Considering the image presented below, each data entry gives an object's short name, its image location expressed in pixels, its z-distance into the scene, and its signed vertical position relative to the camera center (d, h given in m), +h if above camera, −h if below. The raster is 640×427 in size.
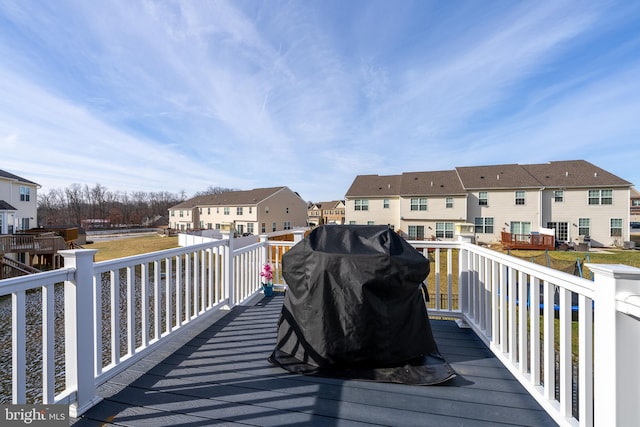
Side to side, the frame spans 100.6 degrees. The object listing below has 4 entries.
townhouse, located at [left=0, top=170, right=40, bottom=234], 16.23 +0.89
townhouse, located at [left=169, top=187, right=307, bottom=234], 26.72 +0.28
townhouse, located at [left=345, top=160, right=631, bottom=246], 17.44 +0.58
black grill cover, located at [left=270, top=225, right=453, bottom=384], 1.88 -0.70
